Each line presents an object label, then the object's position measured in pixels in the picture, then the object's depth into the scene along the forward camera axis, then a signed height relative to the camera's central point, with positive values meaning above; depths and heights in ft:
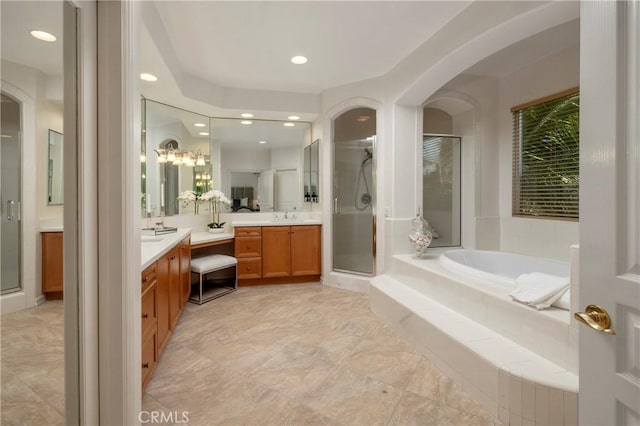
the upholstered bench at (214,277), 11.60 -3.10
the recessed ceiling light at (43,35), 3.32 +1.93
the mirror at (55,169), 3.57 +0.49
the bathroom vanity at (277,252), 13.89 -1.88
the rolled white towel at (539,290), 5.89 -1.55
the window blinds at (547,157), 9.75 +1.84
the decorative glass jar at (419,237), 11.02 -0.93
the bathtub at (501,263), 9.56 -1.78
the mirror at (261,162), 15.06 +2.42
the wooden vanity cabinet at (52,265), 3.59 -0.64
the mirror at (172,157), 12.10 +2.27
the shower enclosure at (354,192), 13.44 +0.84
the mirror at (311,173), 15.69 +1.89
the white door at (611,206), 2.50 +0.04
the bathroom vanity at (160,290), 6.04 -1.91
